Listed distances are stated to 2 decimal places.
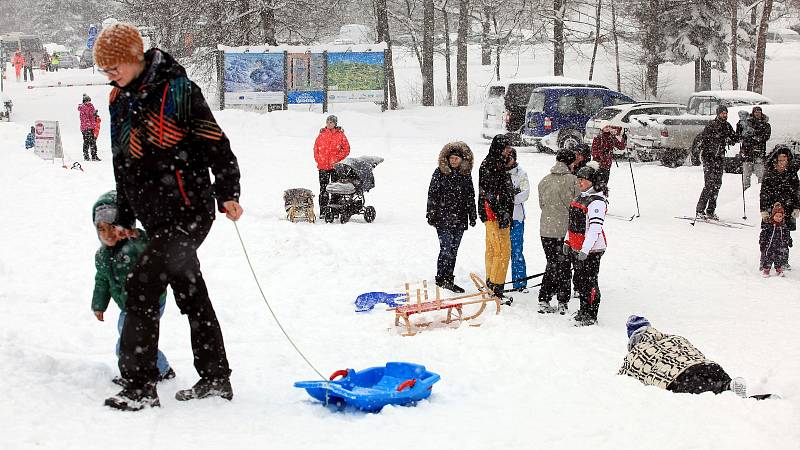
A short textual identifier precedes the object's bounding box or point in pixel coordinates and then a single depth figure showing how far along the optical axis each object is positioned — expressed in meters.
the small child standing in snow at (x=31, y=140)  23.17
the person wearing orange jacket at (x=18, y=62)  52.12
